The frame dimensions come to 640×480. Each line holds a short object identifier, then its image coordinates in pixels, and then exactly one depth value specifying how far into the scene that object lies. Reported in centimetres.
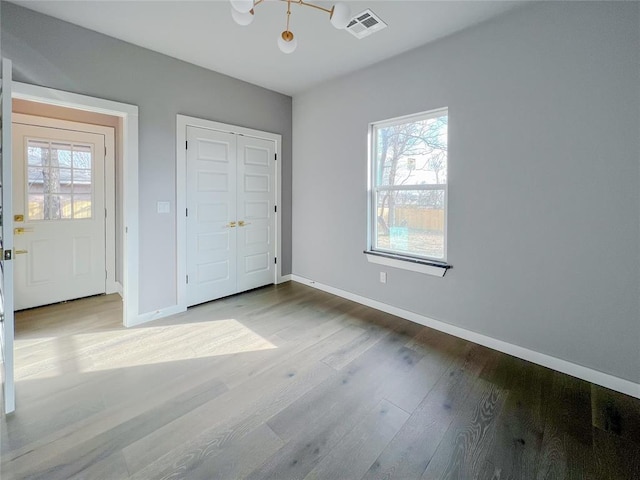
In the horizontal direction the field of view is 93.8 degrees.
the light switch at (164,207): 319
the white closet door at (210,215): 345
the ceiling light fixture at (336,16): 180
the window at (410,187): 291
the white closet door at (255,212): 393
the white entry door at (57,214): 328
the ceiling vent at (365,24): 235
